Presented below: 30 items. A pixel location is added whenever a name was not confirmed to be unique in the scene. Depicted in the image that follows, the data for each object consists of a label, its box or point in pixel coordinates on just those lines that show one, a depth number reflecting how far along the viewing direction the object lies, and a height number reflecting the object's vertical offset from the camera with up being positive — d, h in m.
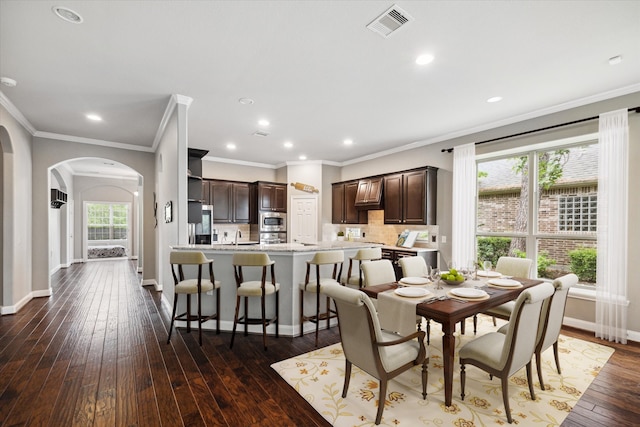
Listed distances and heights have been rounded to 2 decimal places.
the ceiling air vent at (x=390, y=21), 2.24 +1.51
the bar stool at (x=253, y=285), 3.31 -0.86
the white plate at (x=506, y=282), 2.88 -0.71
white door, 7.73 -0.19
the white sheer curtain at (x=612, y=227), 3.51 -0.20
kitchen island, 3.75 -0.89
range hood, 6.38 +0.40
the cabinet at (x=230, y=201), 7.28 +0.28
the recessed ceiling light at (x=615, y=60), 2.86 +1.48
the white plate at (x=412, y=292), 2.50 -0.70
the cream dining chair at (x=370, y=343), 1.99 -0.95
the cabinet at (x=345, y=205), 7.15 +0.17
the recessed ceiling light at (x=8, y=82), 3.31 +1.50
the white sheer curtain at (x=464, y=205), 4.99 +0.11
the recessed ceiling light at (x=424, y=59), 2.85 +1.49
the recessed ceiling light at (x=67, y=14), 2.21 +1.52
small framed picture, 4.29 +0.00
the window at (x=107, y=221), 10.36 -0.31
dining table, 2.16 -0.75
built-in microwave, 7.75 -0.26
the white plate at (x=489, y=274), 3.33 -0.71
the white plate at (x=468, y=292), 2.48 -0.70
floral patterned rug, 2.15 -1.50
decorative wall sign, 6.62 +0.56
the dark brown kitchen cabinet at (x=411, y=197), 5.51 +0.29
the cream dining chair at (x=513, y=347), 2.02 -1.04
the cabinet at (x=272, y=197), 7.68 +0.40
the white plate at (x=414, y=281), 2.93 -0.70
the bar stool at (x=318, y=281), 3.54 -0.87
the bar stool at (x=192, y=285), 3.35 -0.86
